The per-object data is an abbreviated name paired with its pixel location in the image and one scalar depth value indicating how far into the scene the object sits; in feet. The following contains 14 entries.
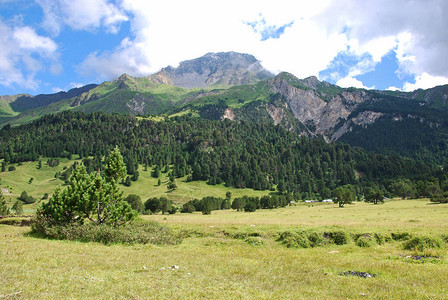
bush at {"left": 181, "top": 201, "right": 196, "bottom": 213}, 386.48
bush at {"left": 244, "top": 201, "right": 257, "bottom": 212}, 382.38
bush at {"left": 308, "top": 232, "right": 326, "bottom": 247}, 100.73
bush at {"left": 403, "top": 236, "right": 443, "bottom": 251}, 83.97
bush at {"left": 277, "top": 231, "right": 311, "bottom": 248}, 99.04
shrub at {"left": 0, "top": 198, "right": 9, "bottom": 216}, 258.57
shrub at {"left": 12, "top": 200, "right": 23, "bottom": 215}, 370.61
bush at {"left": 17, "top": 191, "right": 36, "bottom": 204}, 540.52
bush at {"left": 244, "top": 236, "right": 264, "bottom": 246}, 103.44
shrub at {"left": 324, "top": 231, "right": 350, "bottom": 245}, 102.40
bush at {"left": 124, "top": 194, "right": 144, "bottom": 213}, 337.31
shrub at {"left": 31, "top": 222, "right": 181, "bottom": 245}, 102.73
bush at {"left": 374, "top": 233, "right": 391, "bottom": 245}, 98.79
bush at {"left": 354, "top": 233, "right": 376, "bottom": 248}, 96.22
